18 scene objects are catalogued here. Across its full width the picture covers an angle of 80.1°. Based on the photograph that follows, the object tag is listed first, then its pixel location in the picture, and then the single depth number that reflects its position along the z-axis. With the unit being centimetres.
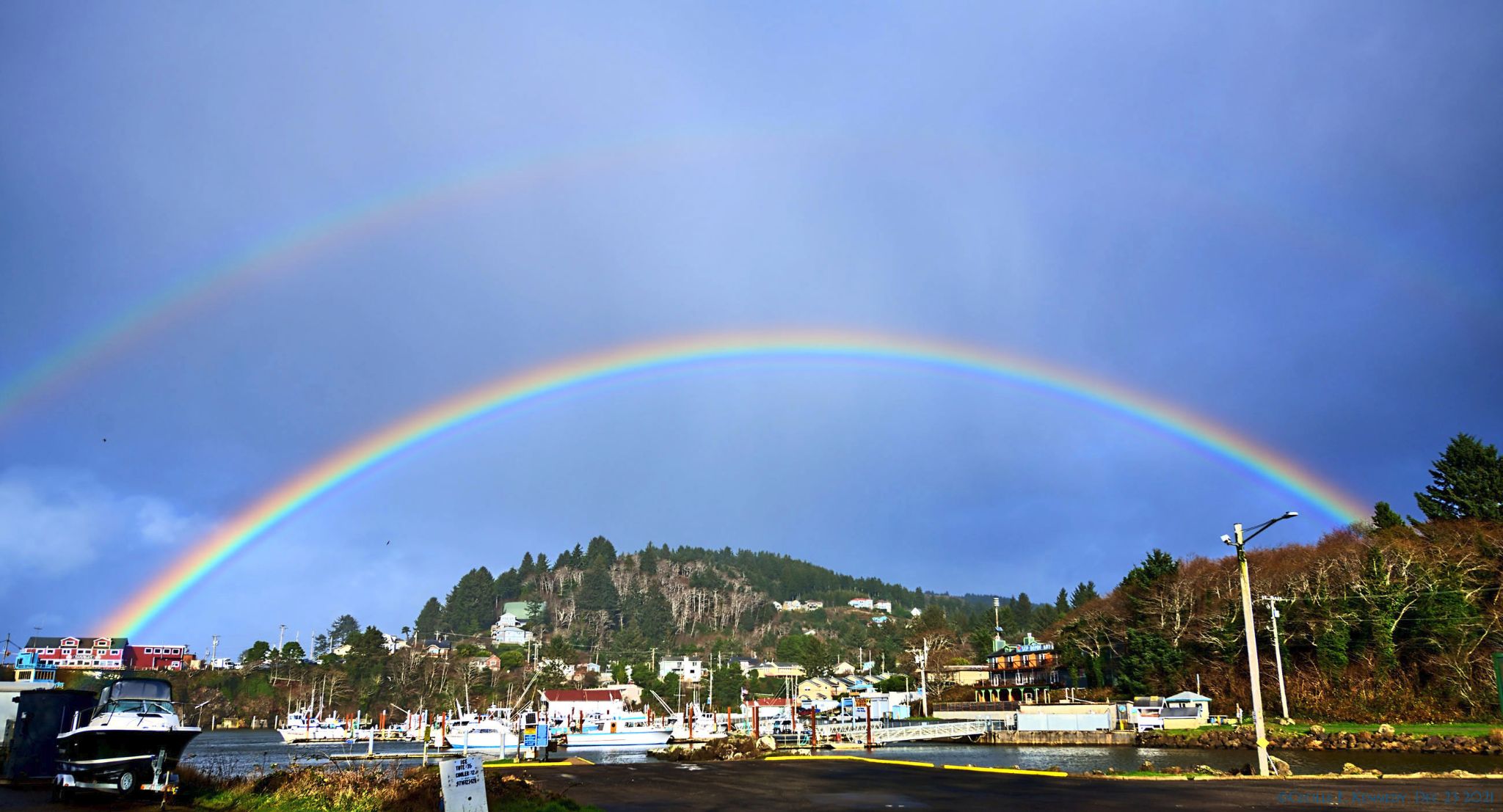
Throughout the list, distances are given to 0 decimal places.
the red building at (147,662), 19550
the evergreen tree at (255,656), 18362
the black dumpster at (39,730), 3212
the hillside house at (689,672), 18675
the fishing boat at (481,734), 8812
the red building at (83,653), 18788
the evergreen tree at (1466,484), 8700
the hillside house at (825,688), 15871
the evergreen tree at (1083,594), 17602
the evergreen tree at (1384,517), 8862
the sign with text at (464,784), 1659
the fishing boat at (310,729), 12169
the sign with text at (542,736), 6769
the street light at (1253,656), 2853
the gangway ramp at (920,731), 8675
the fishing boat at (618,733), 9931
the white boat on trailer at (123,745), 2652
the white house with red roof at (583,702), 12262
